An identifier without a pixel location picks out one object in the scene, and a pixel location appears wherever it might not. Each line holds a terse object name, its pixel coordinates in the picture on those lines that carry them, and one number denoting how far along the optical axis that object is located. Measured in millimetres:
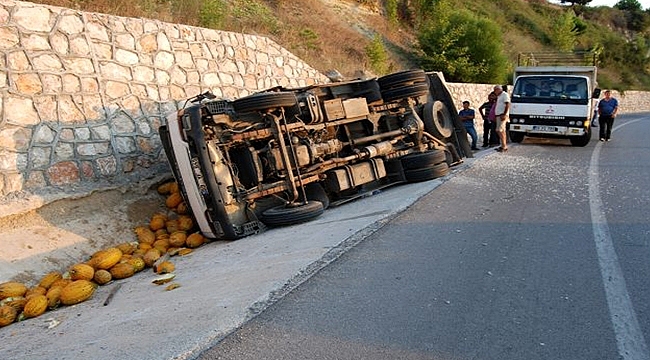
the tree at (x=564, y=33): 45469
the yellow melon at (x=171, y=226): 6859
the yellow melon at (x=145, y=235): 6633
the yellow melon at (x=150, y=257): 5902
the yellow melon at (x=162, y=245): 6379
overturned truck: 6164
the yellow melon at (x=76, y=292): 4742
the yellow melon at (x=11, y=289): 4871
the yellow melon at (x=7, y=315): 4402
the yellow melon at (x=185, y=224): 6836
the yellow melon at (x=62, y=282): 5087
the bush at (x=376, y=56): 18500
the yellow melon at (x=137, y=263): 5773
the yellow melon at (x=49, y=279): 5223
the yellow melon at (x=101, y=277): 5387
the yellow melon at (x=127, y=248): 6230
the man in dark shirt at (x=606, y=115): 15969
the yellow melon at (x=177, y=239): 6508
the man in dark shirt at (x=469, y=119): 13211
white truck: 13703
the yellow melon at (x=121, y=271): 5598
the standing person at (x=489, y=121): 13984
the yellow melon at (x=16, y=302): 4609
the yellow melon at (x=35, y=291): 4879
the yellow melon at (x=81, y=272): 5254
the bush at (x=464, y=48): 22484
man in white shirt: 12289
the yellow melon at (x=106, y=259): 5605
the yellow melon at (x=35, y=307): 4527
